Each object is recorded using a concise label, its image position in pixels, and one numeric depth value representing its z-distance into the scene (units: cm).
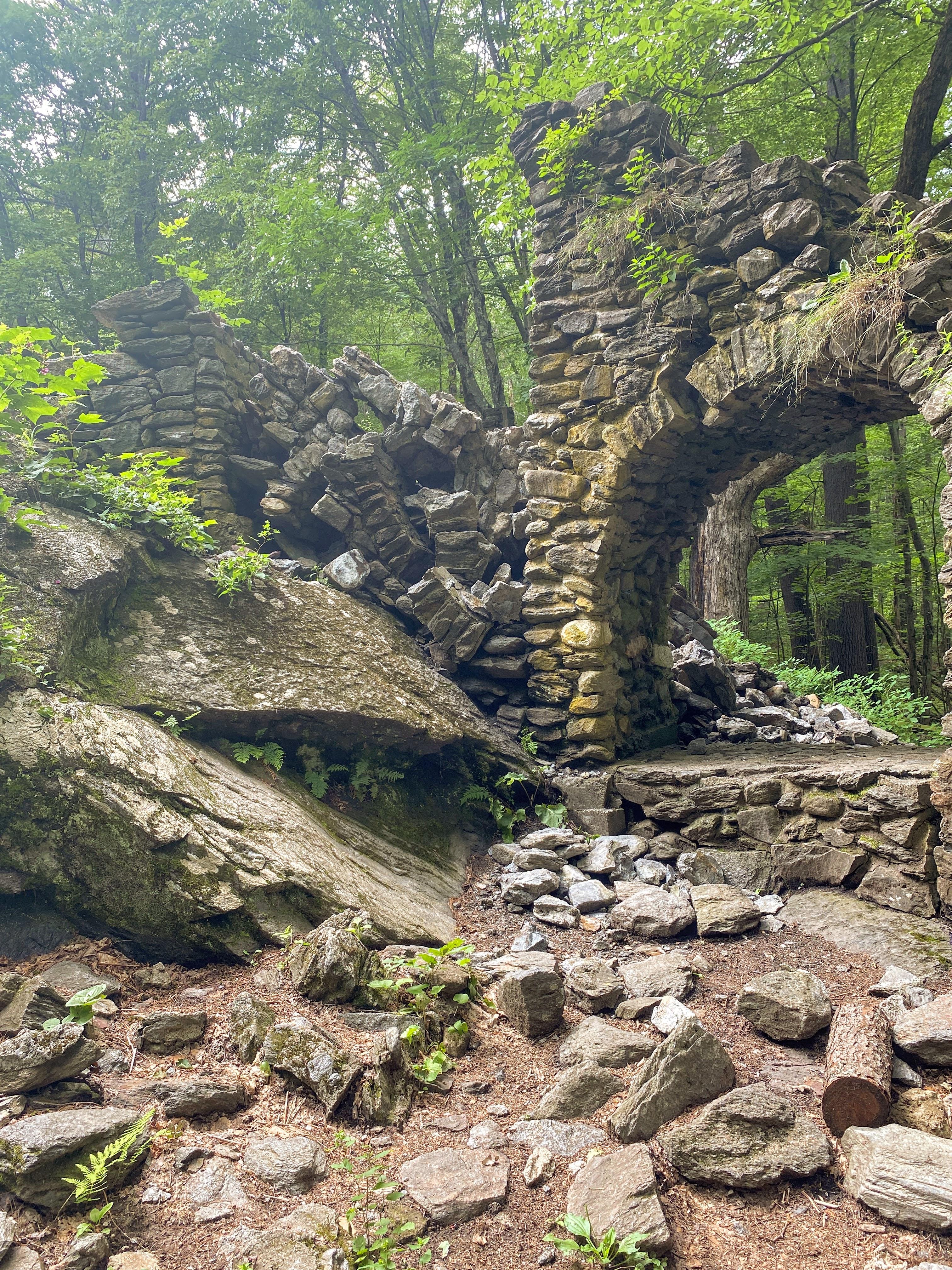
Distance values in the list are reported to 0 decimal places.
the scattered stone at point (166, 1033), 260
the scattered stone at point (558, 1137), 229
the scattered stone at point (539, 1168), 214
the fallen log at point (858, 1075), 226
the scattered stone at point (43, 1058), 210
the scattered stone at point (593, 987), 326
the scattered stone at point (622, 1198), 185
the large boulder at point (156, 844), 322
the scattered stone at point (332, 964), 300
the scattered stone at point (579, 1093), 247
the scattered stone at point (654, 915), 410
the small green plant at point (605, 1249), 178
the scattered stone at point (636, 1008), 317
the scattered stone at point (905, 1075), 248
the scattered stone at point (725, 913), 405
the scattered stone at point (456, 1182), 200
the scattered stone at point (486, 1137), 233
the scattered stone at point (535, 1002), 303
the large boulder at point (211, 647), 421
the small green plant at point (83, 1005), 241
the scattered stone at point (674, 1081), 233
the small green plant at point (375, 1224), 179
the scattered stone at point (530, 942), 396
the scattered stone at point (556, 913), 432
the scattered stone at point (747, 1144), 208
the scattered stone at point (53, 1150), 180
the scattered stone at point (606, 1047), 278
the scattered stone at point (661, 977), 336
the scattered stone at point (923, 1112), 224
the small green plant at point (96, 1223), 176
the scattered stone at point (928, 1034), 254
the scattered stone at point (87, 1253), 166
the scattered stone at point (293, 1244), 170
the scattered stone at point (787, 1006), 288
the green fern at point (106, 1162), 181
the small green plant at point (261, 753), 447
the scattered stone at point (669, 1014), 305
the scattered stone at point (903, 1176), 188
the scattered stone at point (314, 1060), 242
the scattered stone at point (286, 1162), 204
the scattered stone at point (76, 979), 279
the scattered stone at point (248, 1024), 262
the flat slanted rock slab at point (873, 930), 356
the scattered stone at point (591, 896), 448
